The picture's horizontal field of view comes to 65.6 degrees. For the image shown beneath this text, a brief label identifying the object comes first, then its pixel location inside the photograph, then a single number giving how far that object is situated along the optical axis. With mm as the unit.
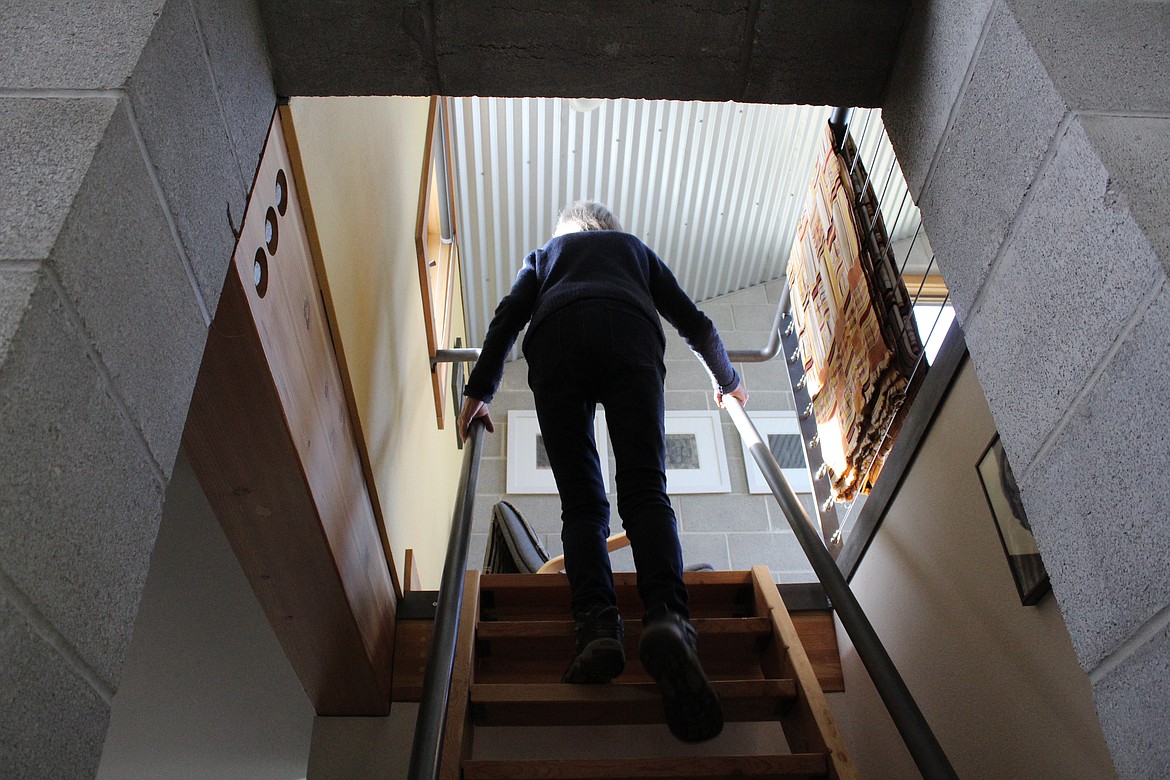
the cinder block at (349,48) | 1272
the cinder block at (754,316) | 5605
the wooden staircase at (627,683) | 1662
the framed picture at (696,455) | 4891
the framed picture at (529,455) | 4848
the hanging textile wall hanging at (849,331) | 2113
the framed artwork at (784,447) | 5012
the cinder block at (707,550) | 4656
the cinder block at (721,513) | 4773
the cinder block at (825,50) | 1298
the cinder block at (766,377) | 5367
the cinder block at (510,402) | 5242
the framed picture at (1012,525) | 1495
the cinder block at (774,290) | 5746
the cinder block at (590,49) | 1290
